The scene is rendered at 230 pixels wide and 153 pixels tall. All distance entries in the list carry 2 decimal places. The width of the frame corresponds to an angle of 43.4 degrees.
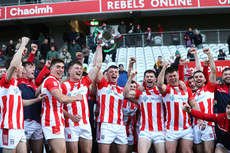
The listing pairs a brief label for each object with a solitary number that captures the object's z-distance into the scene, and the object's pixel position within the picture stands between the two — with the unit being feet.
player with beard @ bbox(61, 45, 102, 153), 17.07
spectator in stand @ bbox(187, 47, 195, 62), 42.47
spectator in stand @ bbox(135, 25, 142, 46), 53.99
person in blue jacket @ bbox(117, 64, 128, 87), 27.42
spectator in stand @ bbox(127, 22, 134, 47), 53.67
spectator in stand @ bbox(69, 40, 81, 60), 48.51
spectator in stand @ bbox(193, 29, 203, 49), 54.39
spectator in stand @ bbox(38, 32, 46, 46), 64.38
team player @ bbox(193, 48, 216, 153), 18.56
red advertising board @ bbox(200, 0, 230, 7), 67.51
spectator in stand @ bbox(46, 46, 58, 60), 45.90
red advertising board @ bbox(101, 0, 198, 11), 67.67
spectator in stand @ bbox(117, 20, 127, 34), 61.52
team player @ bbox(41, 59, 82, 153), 15.22
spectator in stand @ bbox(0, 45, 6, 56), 58.13
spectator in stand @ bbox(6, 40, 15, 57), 54.80
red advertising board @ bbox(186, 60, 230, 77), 38.10
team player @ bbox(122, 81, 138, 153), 20.25
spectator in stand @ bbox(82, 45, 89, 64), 46.78
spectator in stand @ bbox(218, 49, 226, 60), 43.65
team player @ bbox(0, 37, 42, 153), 14.65
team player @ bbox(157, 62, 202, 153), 18.11
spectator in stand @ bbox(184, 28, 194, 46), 54.49
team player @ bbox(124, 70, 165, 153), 18.24
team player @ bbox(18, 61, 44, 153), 17.21
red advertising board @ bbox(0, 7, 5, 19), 71.20
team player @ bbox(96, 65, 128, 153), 18.42
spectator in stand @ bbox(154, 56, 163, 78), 39.77
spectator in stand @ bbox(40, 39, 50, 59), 53.31
